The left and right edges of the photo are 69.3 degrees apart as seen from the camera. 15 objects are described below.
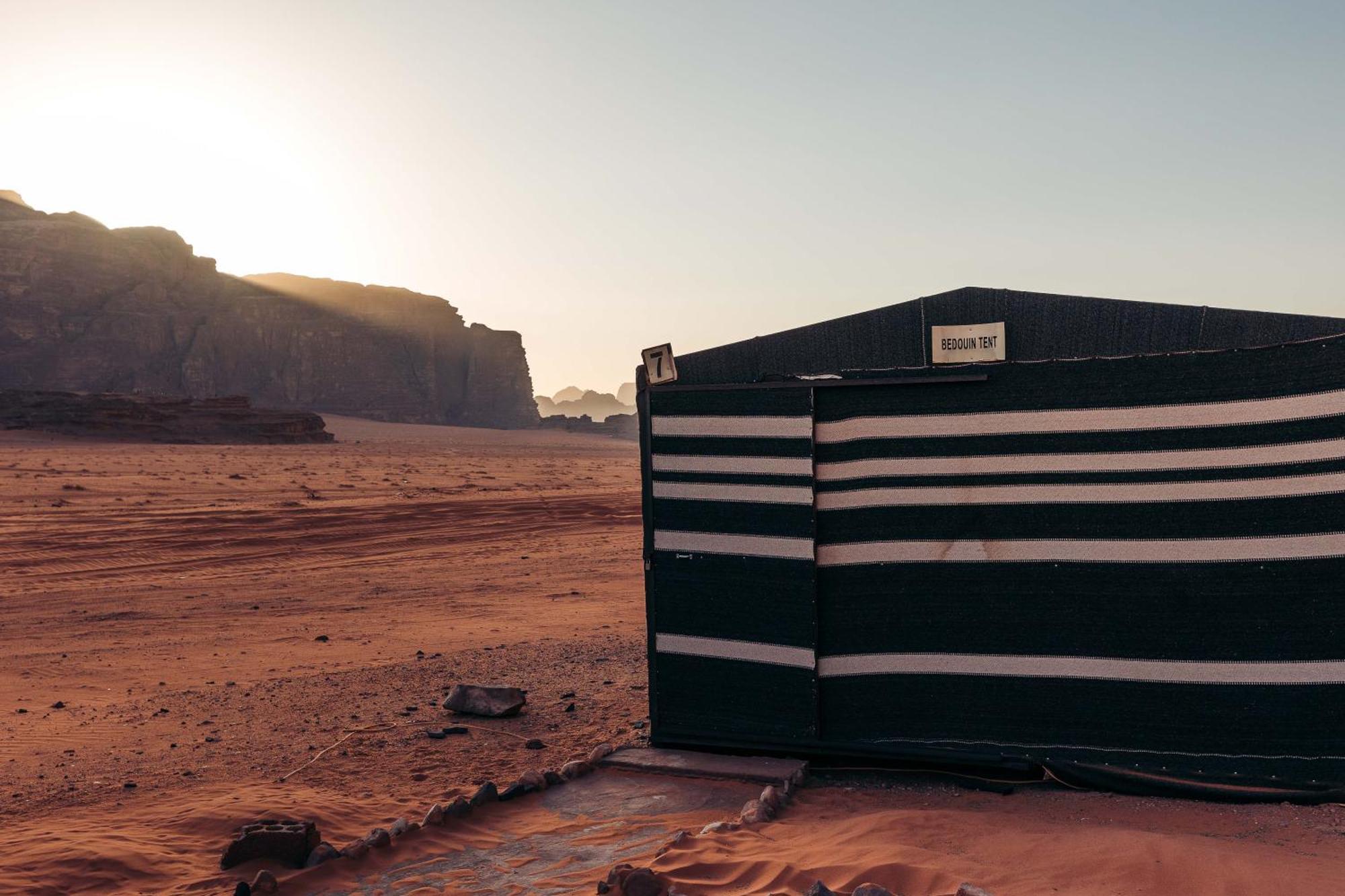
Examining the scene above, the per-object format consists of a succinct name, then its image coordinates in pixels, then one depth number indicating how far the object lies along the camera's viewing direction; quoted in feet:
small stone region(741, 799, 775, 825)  16.63
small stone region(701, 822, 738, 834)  15.97
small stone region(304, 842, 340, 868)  15.84
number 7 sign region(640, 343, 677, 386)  21.02
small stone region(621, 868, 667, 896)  13.40
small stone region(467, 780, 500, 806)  18.20
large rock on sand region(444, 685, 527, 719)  24.89
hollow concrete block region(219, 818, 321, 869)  15.94
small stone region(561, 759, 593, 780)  19.89
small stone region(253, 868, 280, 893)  14.79
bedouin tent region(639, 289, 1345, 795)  17.02
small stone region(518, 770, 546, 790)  19.16
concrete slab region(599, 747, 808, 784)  18.98
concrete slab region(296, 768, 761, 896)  15.06
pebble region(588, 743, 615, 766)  20.58
